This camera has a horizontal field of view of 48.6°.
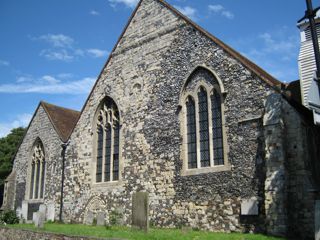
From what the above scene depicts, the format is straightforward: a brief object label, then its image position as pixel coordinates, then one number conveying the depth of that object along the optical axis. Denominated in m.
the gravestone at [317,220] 9.58
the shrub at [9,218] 21.52
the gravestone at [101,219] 17.29
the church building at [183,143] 12.38
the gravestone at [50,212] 20.61
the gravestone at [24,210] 22.98
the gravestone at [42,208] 18.42
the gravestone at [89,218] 18.27
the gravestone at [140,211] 12.95
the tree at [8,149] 40.72
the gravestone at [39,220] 17.03
